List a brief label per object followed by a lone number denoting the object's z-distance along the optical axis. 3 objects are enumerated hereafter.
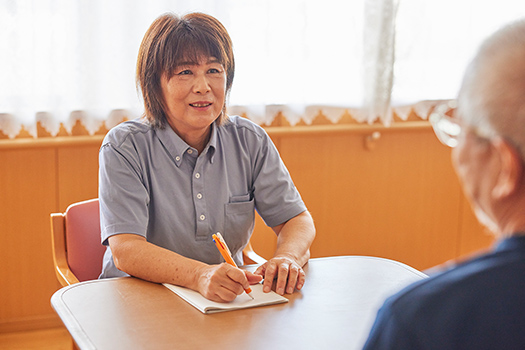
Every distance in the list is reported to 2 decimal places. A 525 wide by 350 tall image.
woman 1.73
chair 1.92
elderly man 0.65
